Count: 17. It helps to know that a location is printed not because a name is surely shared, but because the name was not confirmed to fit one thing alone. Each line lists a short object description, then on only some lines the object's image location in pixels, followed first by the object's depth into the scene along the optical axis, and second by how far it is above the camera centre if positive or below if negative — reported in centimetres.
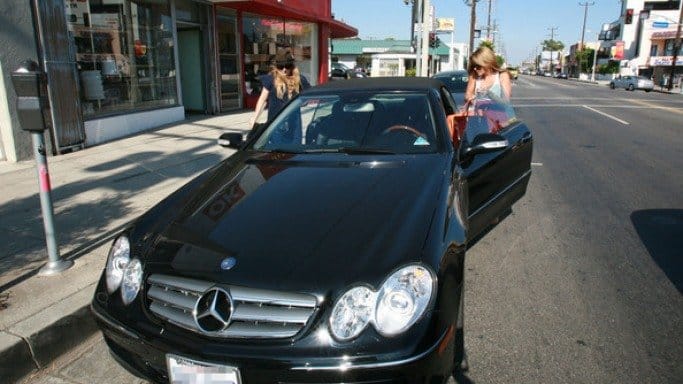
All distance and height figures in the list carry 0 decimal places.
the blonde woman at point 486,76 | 633 -11
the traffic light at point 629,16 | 3747 +355
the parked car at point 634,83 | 4267 -141
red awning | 1325 +162
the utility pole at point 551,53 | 12756 +357
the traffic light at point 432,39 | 2908 +157
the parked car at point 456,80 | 1204 -31
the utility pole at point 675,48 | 4615 +165
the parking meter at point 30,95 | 321 -16
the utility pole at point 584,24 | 9419 +759
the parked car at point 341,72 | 3591 -32
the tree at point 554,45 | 15404 +625
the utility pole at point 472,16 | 4600 +441
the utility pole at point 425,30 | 1773 +131
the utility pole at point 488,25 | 7262 +564
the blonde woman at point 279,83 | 645 -18
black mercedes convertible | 200 -85
